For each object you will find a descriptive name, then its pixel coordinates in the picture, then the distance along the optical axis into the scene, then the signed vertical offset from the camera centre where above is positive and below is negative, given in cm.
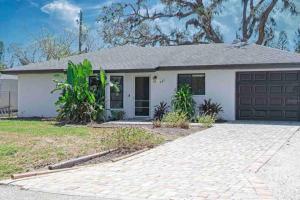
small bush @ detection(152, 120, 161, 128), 1750 -76
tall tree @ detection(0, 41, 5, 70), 5757 +698
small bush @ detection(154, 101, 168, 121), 2165 -29
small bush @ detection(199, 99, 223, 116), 2088 -12
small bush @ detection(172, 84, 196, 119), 2083 +16
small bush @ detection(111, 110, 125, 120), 2211 -52
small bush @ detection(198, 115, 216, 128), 1834 -65
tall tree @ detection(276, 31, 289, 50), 4198 +659
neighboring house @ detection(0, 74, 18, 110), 3091 +98
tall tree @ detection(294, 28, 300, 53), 4479 +676
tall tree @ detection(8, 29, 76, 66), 5081 +687
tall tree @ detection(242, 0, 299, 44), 3788 +774
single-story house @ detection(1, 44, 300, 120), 2061 +127
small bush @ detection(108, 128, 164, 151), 1191 -97
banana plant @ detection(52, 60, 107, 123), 2016 +25
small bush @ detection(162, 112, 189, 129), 1744 -63
